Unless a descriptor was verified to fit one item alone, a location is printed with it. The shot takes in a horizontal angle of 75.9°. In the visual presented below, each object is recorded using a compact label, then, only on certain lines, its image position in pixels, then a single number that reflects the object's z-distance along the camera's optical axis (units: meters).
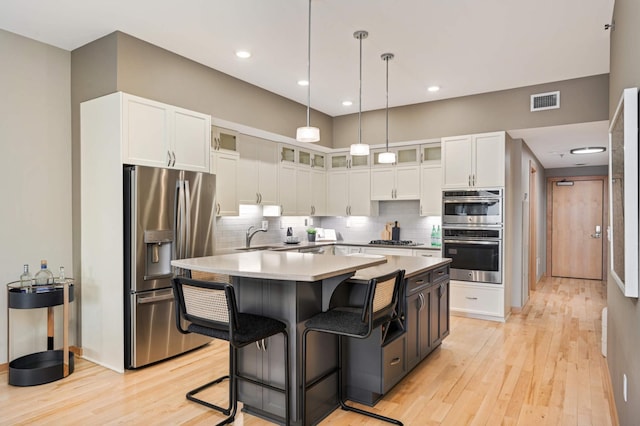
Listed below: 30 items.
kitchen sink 5.27
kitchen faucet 5.45
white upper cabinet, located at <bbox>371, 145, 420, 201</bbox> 5.92
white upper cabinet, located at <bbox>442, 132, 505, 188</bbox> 5.06
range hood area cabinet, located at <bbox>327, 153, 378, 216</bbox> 6.36
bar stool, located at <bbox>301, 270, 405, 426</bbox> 2.28
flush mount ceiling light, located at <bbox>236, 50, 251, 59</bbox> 3.93
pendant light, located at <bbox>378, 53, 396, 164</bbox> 4.04
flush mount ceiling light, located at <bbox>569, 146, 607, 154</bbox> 6.22
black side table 3.19
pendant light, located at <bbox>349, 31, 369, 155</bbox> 3.55
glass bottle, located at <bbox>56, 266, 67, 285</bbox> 3.49
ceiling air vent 4.76
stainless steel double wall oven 5.09
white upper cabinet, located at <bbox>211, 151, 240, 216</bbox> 4.72
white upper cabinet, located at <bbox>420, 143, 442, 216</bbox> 5.71
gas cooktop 6.03
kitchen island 2.48
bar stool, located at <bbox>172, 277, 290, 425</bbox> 2.21
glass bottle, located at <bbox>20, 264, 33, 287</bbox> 3.40
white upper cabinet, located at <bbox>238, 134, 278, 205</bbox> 5.16
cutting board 6.39
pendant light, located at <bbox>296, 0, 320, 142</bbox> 3.20
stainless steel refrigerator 3.46
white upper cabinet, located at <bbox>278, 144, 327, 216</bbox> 5.84
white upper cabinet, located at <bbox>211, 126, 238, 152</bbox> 4.68
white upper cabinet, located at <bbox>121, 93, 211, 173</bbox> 3.46
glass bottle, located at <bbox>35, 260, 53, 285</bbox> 3.43
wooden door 8.30
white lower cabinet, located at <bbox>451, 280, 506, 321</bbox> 5.08
